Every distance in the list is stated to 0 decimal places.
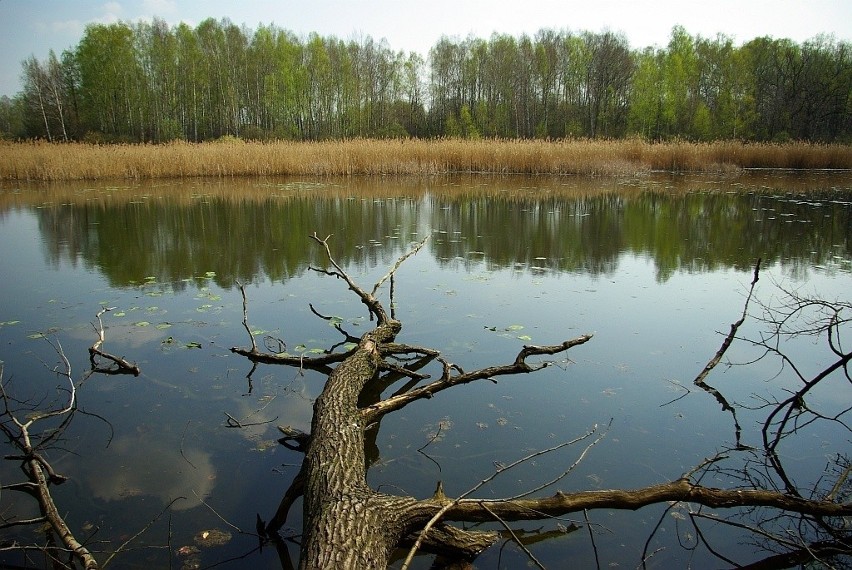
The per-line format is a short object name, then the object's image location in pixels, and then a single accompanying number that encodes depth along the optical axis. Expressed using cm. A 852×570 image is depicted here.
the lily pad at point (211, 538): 201
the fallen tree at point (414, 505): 175
